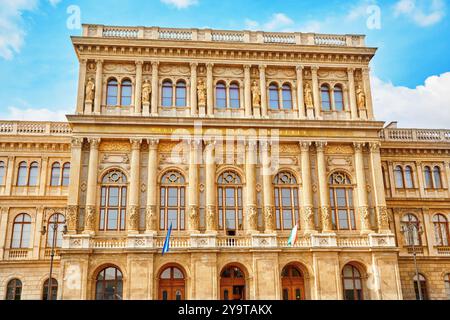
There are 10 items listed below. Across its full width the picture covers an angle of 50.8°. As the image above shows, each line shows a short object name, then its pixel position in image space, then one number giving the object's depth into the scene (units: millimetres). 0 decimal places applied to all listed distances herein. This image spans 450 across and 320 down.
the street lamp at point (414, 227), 35969
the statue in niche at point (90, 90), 32250
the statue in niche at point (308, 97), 33966
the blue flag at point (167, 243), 27734
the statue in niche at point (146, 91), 32656
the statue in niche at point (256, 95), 33406
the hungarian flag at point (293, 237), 28391
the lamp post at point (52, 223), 34391
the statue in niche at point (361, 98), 34391
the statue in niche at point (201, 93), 33000
